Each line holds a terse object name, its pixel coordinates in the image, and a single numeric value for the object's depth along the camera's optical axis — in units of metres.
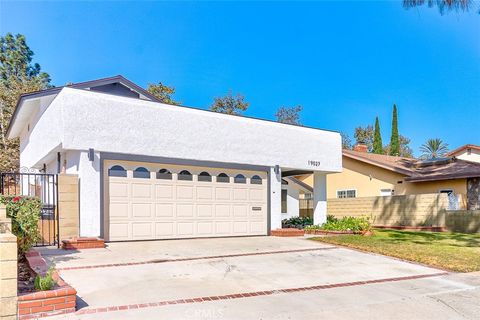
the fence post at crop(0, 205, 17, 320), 5.07
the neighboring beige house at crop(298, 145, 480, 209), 21.28
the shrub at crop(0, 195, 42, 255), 7.78
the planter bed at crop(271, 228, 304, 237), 14.97
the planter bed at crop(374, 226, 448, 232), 18.73
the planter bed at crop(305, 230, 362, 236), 15.68
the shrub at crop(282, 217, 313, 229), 17.88
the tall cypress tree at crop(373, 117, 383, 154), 44.44
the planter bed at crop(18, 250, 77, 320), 5.21
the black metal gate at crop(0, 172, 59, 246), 10.94
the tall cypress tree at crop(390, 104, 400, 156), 43.12
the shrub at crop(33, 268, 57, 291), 5.59
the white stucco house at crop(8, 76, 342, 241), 11.50
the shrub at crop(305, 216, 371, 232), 16.16
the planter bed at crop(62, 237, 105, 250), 10.40
